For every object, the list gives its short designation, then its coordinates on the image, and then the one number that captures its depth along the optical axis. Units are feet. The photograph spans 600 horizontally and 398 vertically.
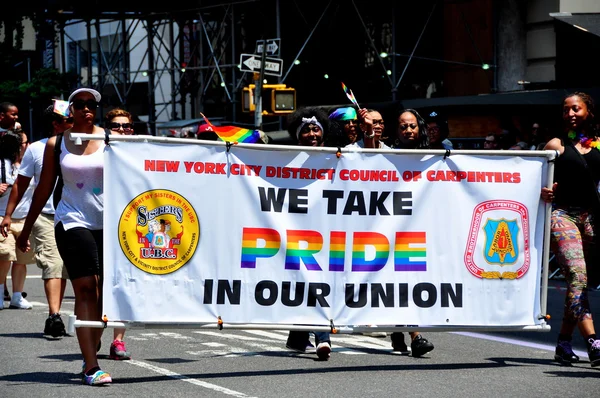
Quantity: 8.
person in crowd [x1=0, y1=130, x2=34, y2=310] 39.09
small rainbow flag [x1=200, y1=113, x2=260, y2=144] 27.73
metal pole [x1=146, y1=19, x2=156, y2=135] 116.06
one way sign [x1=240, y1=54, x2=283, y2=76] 71.77
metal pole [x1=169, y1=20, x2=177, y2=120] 113.97
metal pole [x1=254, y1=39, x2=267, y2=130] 72.34
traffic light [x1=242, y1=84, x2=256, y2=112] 75.56
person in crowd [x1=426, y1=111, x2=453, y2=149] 35.58
